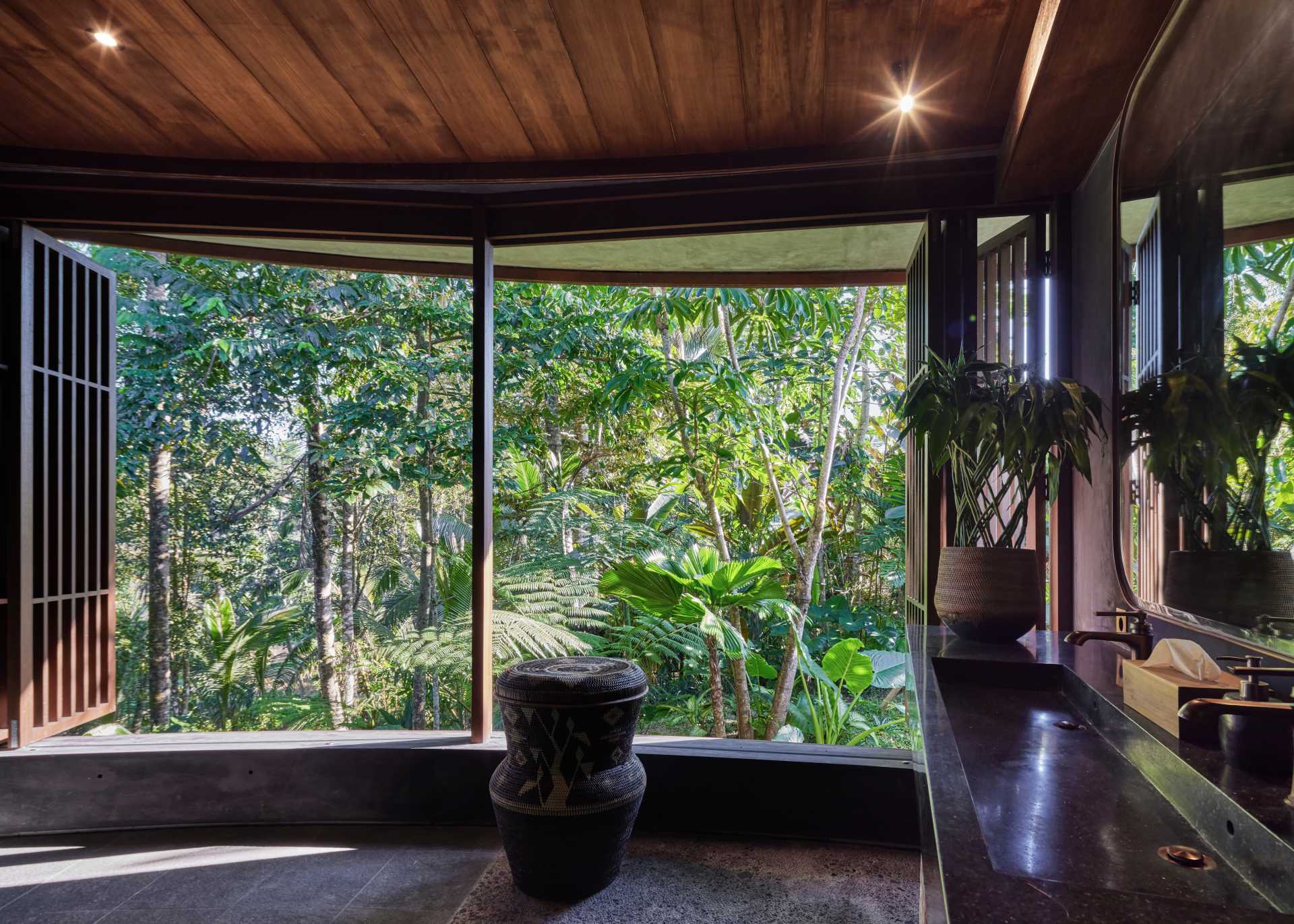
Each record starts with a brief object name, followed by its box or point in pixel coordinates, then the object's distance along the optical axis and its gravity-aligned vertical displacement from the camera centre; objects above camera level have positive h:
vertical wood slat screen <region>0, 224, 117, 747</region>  2.65 -0.06
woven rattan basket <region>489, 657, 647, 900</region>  2.09 -0.85
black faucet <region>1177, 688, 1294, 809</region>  0.81 -0.26
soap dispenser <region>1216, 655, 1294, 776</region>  0.85 -0.30
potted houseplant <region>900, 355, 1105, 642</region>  1.69 +0.04
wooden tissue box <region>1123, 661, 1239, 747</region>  0.97 -0.31
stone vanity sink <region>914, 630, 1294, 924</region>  0.62 -0.41
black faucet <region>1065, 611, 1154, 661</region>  1.33 -0.29
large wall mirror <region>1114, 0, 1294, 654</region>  0.91 +0.20
